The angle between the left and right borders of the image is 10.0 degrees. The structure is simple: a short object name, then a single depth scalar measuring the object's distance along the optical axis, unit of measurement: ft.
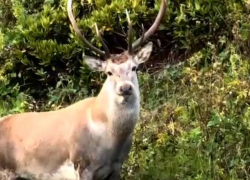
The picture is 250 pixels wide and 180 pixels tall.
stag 42.46
